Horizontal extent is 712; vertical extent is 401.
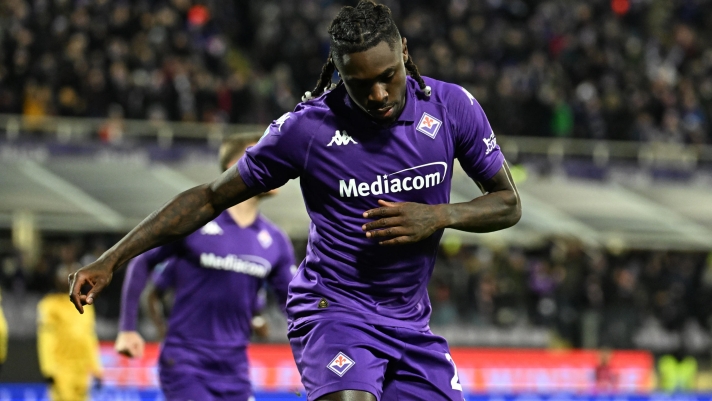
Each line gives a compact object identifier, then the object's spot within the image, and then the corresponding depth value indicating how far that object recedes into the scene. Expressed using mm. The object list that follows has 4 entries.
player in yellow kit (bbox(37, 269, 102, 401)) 22219
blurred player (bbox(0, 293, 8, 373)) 17609
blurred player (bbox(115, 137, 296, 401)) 12109
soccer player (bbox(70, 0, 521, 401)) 8117
